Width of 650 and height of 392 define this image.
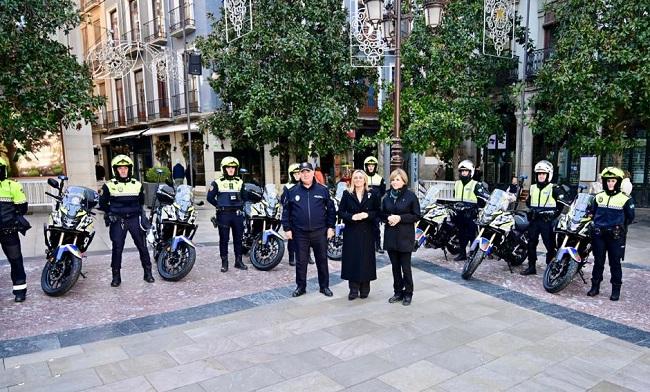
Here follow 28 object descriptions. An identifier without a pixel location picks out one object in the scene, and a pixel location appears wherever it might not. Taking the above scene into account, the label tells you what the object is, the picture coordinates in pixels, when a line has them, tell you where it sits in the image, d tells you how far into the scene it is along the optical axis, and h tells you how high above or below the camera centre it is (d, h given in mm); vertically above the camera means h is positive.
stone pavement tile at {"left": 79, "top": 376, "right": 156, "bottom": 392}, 3512 -1764
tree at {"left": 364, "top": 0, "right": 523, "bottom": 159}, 13633 +1970
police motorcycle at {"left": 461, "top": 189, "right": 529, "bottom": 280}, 6594 -1276
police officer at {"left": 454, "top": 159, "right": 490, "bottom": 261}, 7523 -849
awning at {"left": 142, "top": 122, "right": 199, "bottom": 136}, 21078 +1233
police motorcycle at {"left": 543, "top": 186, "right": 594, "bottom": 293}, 5855 -1317
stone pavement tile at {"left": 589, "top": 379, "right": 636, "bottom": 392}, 3475 -1835
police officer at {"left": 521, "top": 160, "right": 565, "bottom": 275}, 6617 -906
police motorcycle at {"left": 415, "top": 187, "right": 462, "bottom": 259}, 7820 -1325
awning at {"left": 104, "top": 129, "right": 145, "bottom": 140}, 23911 +1174
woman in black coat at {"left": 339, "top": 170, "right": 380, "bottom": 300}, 5461 -945
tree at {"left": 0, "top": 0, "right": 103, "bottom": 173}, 10031 +1834
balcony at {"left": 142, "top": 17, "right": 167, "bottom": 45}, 22328 +6156
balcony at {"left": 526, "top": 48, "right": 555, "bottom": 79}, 15519 +2894
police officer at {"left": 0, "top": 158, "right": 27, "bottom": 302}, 5441 -760
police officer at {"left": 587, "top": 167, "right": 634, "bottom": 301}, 5551 -941
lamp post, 8789 +2558
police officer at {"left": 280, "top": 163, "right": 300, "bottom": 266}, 7543 -1455
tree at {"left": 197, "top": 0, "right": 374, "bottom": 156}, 13266 +2422
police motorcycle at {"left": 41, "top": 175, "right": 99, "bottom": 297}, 5793 -1067
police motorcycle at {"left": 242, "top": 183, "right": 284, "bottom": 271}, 7227 -1222
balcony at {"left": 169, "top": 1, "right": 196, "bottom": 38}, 20781 +6270
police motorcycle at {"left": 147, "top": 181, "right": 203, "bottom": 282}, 6551 -1126
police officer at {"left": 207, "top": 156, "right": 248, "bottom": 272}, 7055 -762
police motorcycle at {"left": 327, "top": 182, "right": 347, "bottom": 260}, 7852 -1570
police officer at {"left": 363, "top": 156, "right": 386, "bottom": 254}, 8492 -513
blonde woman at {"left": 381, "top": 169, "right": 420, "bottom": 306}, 5312 -883
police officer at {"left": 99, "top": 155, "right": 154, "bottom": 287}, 6223 -687
